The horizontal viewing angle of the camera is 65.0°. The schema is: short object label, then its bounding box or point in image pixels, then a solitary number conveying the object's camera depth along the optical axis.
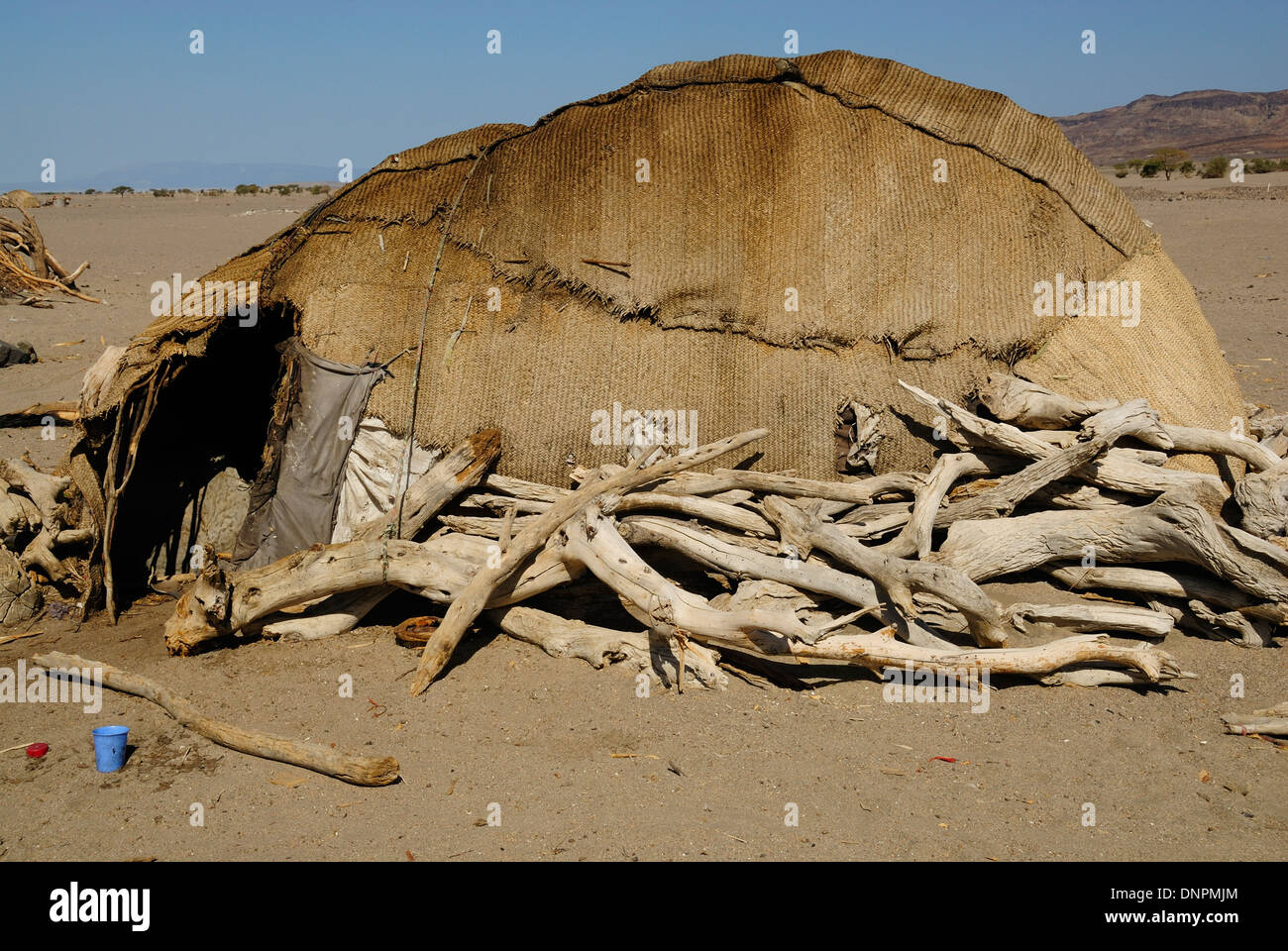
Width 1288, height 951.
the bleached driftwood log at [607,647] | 5.81
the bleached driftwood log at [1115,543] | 5.79
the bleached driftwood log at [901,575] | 5.56
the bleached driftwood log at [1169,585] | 5.96
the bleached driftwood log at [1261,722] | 5.16
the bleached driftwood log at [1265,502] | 6.13
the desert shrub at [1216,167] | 39.22
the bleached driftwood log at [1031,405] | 6.40
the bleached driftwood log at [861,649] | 5.46
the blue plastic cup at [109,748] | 5.12
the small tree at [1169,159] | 41.38
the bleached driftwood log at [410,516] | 6.62
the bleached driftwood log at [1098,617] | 5.84
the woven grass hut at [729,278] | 6.74
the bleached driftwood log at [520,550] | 5.93
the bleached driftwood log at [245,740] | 4.89
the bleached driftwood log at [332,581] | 6.27
